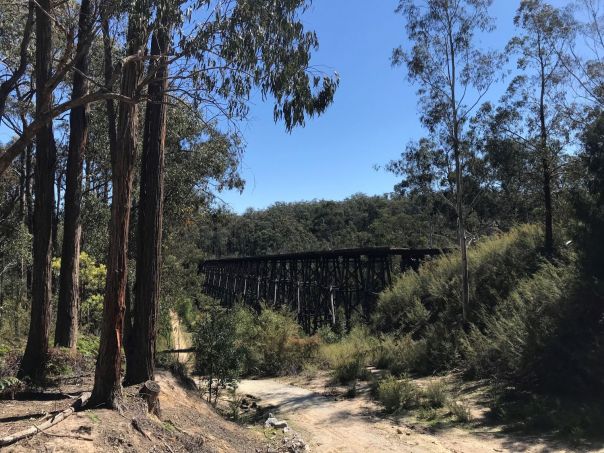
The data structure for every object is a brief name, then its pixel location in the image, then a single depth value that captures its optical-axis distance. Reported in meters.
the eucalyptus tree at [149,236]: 6.80
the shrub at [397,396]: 9.41
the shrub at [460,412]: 8.30
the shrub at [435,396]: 9.29
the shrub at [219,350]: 8.72
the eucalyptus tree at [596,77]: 12.92
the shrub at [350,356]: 12.52
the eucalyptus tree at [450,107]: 14.29
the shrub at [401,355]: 13.02
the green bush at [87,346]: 9.30
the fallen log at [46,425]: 3.70
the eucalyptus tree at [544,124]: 14.52
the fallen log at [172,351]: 10.57
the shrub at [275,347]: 14.66
